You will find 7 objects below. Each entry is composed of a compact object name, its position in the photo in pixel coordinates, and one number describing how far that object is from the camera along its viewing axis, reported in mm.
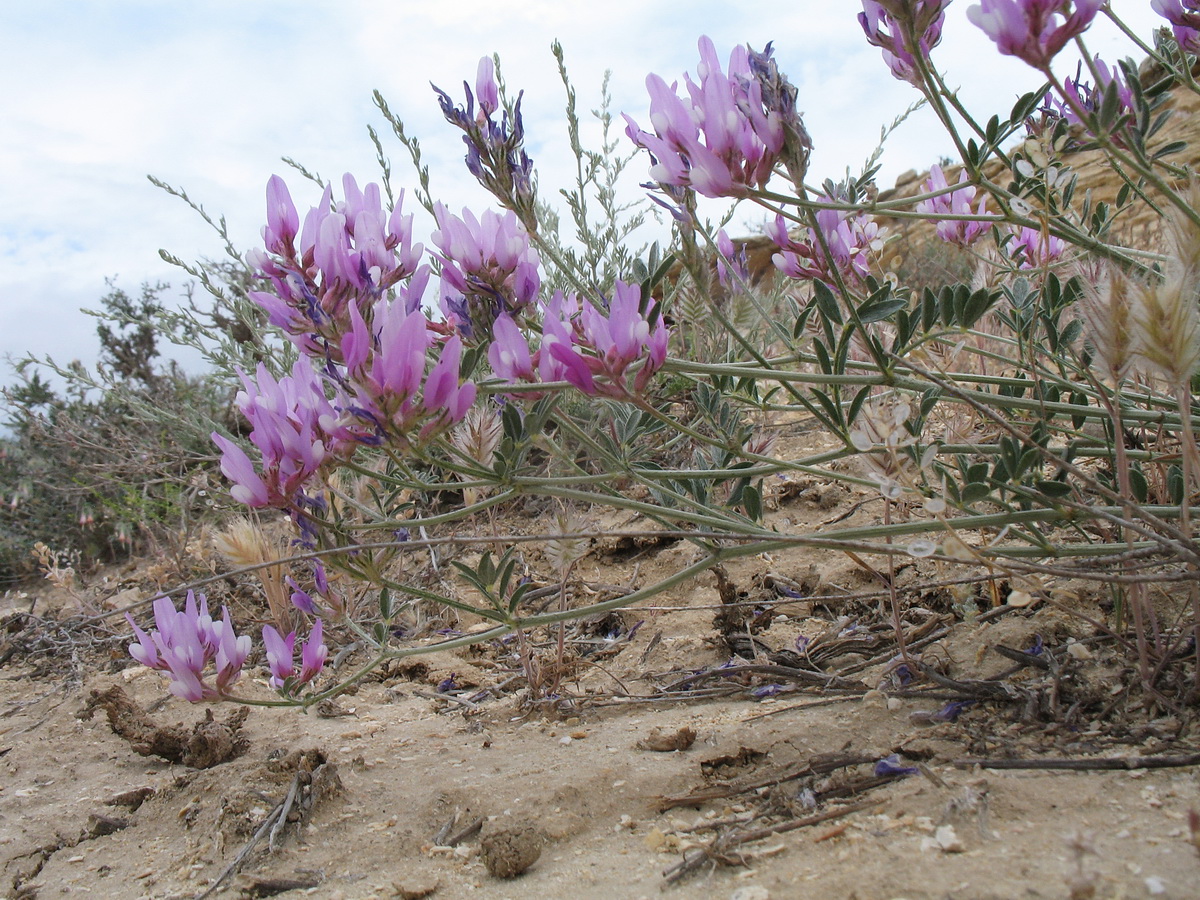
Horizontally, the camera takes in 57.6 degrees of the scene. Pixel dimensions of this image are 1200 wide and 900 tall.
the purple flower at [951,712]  270
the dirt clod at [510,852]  242
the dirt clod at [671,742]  292
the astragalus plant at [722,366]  225
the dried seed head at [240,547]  313
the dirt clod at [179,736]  347
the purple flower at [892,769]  243
